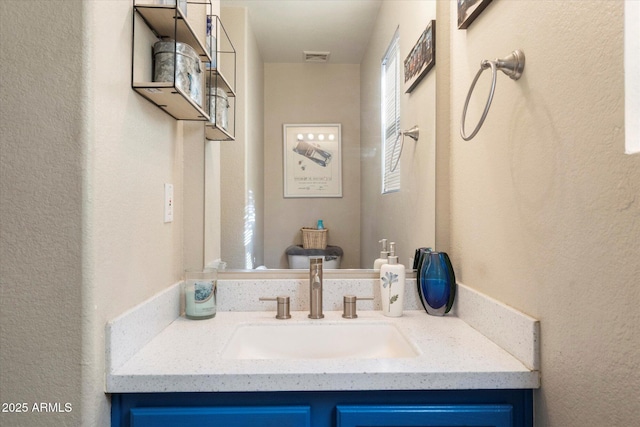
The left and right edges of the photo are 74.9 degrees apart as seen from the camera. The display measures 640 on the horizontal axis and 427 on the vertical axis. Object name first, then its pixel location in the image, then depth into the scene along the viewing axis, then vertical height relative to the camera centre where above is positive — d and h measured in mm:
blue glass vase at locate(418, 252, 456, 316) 1276 -200
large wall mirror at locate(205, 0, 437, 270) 1396 +308
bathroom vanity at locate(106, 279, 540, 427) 858 -346
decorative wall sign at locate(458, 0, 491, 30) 1101 +567
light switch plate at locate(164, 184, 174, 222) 1188 +40
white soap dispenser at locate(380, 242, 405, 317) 1277 -222
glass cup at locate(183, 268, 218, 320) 1250 -234
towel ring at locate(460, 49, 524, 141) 920 +340
